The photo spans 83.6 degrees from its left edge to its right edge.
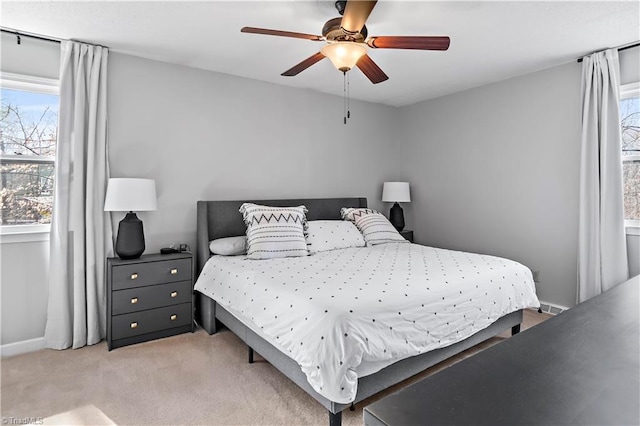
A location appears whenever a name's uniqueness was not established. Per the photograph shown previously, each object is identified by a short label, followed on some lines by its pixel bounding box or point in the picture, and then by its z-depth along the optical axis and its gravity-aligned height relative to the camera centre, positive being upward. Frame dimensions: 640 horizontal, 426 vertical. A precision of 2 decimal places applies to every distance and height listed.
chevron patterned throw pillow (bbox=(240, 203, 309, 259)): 3.25 -0.20
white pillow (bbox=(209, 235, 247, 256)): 3.39 -0.33
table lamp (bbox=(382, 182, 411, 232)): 4.89 +0.17
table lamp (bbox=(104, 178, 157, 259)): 3.00 +0.06
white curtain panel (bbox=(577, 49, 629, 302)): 3.23 +0.24
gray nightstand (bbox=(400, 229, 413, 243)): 4.85 -0.34
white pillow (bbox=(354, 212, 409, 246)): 4.04 -0.23
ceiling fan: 2.18 +1.07
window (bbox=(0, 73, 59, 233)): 2.95 +0.54
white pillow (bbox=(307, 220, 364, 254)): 3.63 -0.27
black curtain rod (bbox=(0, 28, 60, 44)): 2.82 +1.44
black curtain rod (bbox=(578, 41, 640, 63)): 3.13 +1.43
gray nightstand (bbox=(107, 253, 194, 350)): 2.97 -0.75
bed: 1.82 -0.73
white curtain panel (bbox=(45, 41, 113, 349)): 2.99 +0.06
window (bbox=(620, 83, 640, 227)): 3.31 +0.53
